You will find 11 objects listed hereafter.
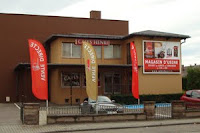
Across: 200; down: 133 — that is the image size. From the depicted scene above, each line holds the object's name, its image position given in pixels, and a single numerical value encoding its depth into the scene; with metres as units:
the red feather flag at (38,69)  16.93
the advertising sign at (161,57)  30.69
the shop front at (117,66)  30.34
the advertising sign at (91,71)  17.36
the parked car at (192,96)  21.51
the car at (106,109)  17.31
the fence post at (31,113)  15.45
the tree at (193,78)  39.75
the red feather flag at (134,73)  22.08
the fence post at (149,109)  17.33
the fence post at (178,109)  17.89
